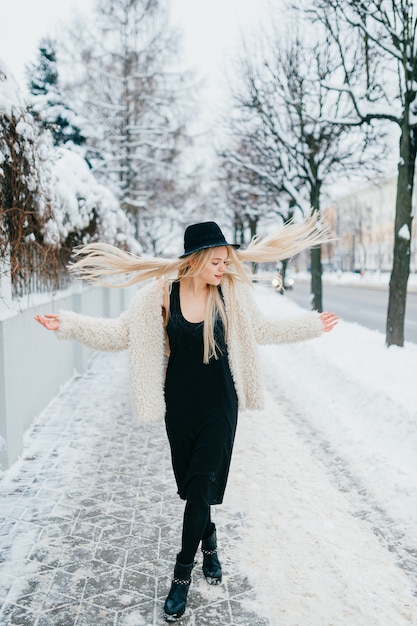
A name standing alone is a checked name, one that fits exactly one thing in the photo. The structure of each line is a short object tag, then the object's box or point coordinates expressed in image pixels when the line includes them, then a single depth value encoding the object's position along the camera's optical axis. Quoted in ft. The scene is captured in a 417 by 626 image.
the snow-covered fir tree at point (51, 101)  21.13
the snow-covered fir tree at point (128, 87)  65.41
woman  9.19
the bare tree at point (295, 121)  45.06
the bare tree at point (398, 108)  30.07
